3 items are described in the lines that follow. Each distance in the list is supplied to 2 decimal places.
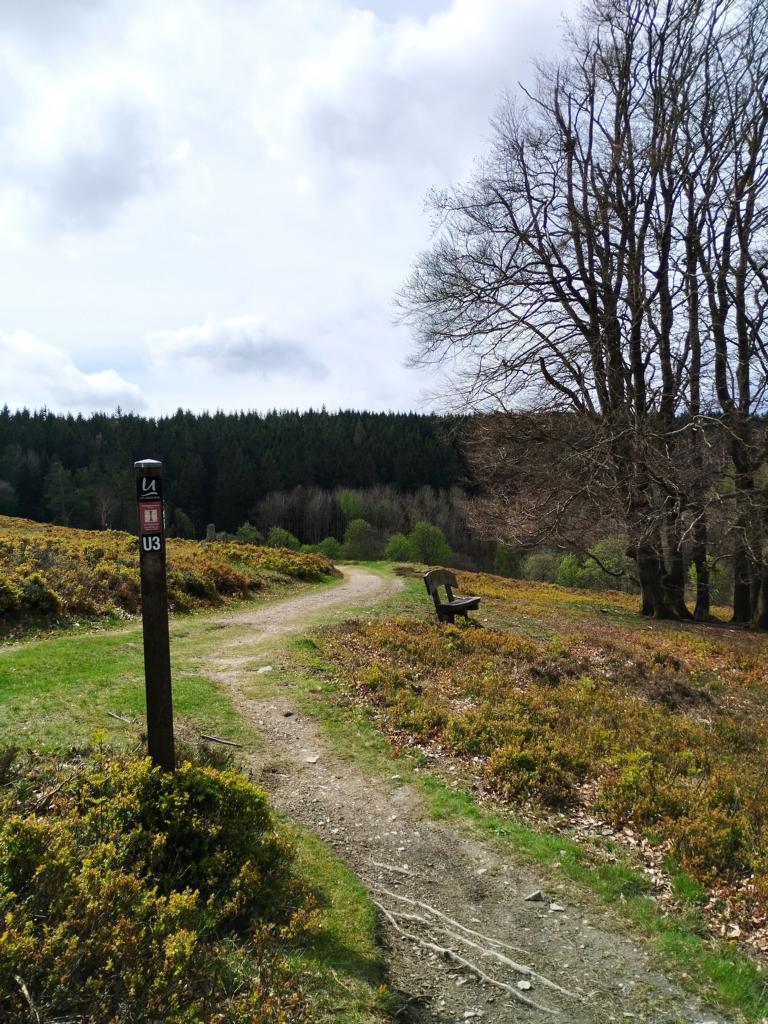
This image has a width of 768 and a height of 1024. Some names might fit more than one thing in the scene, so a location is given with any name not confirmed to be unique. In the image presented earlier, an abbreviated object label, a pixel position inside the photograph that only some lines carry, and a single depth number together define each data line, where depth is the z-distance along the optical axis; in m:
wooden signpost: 4.25
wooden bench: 14.12
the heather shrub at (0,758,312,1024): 2.79
